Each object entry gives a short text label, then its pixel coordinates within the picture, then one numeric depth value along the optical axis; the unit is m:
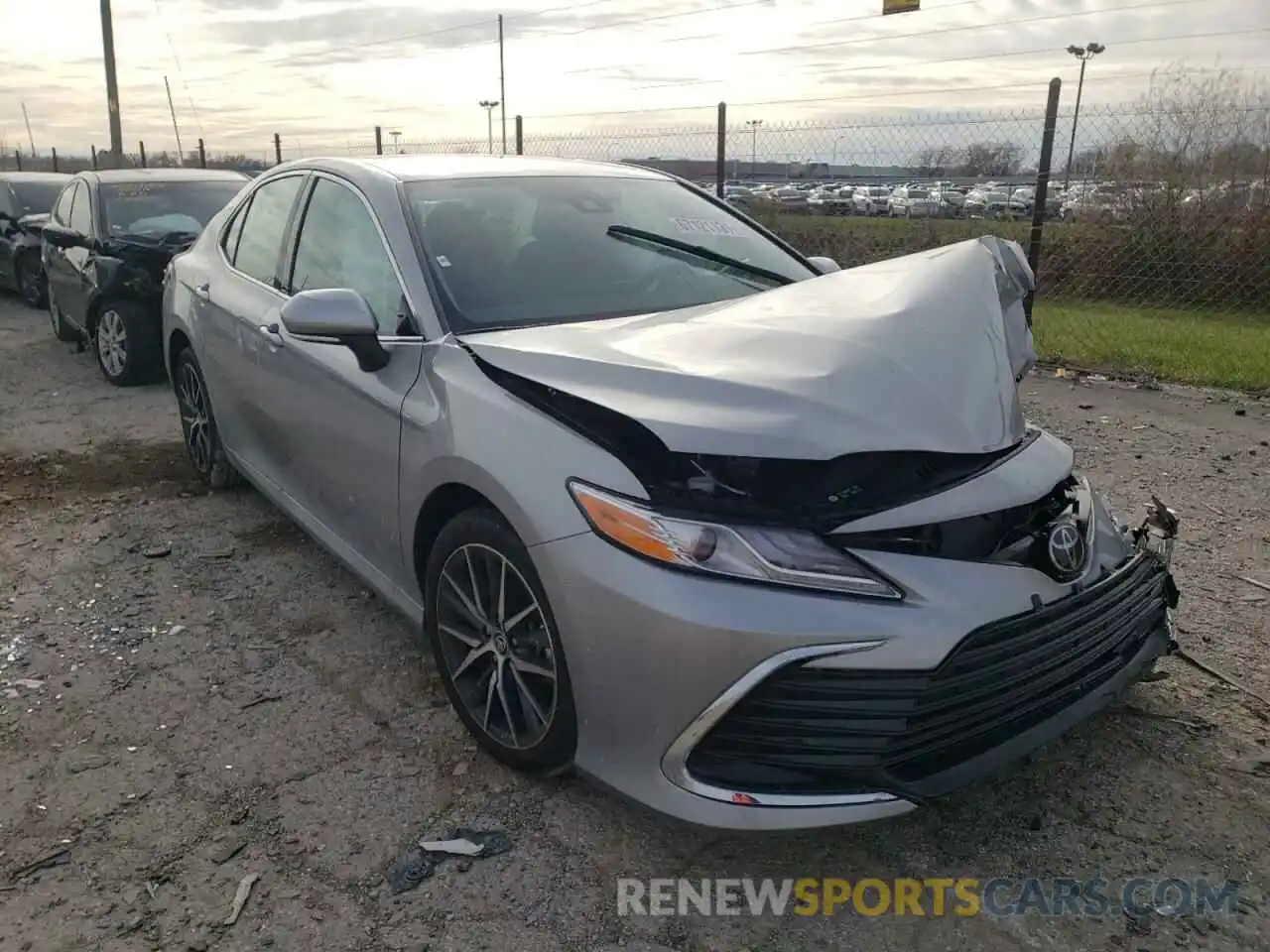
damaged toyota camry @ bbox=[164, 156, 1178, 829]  2.09
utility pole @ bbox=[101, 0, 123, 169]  20.75
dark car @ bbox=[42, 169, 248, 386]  7.38
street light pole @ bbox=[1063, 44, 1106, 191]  7.63
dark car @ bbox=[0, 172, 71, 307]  12.01
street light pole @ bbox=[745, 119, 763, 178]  9.38
